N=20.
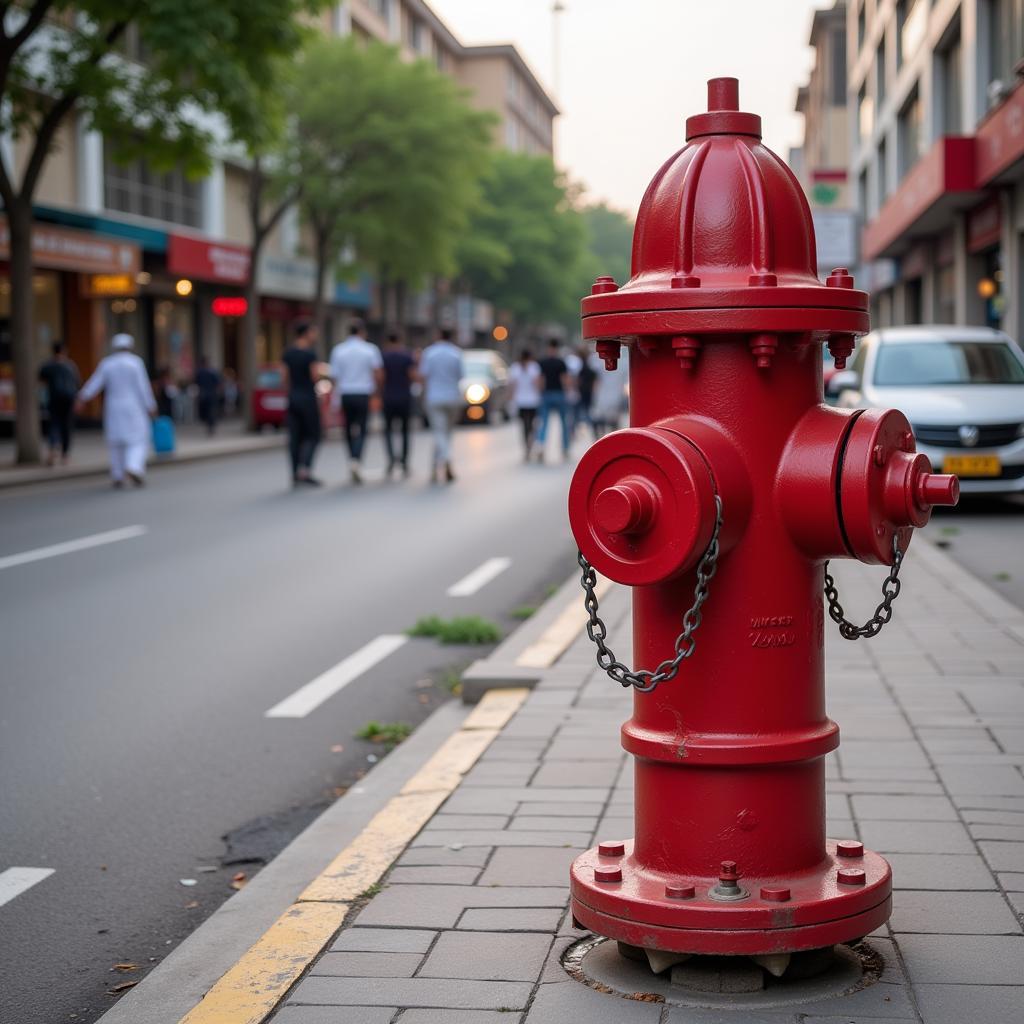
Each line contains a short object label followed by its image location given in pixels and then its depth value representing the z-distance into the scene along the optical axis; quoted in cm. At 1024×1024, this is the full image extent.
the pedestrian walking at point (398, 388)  2000
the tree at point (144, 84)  1912
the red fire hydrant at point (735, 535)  298
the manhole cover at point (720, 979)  300
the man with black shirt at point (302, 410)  1869
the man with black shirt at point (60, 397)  2239
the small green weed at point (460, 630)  830
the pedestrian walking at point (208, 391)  3334
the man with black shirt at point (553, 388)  2312
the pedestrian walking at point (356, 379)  1986
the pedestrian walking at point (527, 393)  2373
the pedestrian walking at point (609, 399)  2234
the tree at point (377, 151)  3931
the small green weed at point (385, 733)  610
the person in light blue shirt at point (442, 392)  1898
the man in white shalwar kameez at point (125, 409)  1897
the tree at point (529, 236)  7169
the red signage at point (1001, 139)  1981
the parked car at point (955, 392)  1389
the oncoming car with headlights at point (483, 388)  3636
